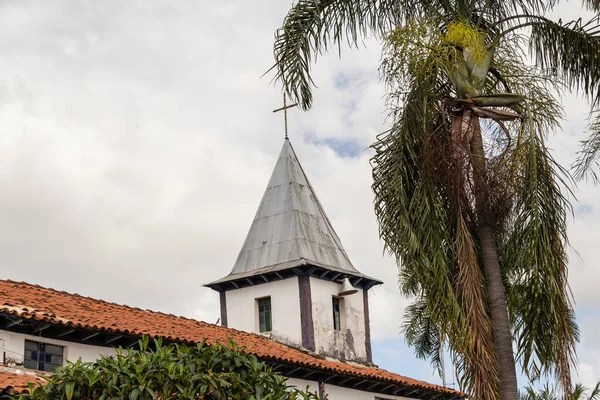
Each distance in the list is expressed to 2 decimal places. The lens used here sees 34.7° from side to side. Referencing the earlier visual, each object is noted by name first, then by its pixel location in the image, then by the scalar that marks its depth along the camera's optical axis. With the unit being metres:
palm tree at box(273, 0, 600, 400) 11.73
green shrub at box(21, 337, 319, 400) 9.91
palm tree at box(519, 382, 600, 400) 26.32
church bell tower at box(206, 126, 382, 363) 27.41
